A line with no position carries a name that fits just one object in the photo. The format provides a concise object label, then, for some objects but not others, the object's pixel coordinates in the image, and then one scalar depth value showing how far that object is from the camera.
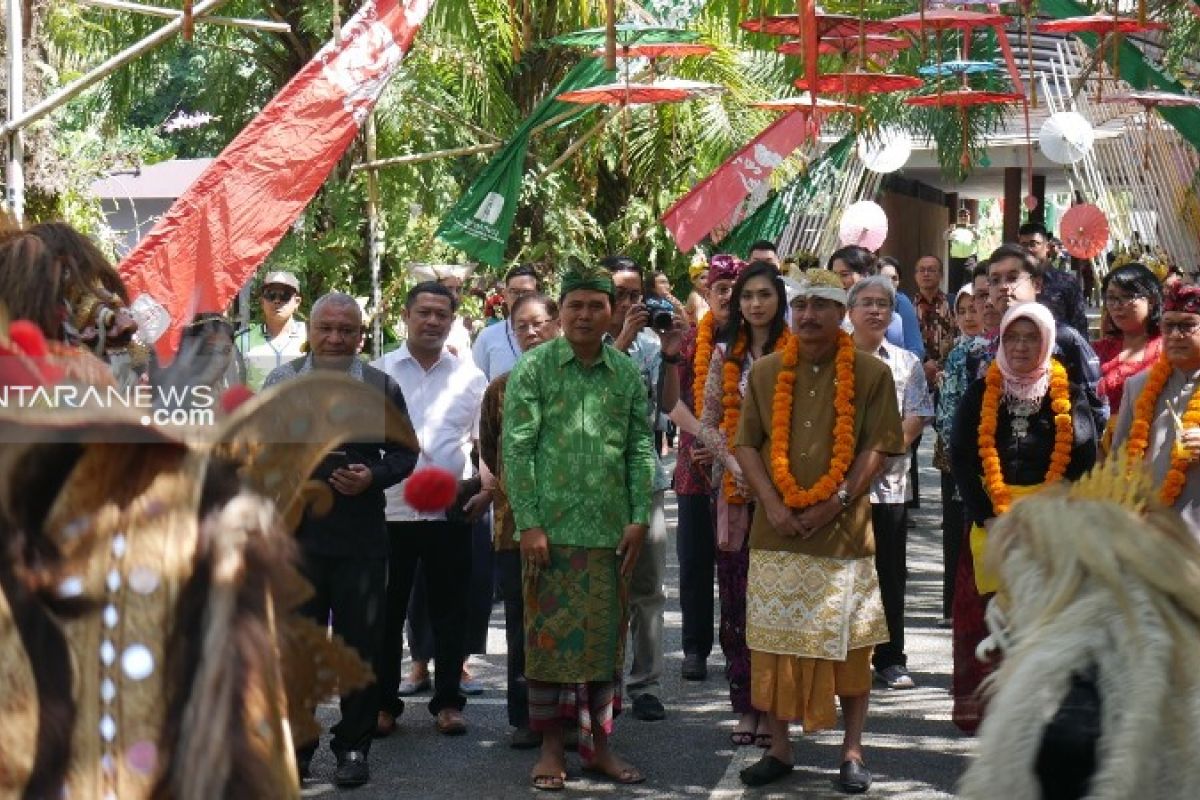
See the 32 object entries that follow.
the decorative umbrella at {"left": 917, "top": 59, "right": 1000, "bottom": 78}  11.44
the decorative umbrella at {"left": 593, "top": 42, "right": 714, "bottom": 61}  11.95
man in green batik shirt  6.45
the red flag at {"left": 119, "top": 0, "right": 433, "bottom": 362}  6.36
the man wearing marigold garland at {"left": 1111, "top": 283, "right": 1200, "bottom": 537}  6.19
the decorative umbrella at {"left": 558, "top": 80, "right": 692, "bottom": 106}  12.36
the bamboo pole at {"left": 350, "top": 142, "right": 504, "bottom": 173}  13.05
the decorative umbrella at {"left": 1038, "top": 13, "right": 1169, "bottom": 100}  8.97
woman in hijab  6.46
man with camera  7.50
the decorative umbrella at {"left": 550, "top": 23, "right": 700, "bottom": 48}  11.93
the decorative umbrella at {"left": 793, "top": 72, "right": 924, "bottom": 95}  10.63
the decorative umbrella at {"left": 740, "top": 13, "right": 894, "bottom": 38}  9.23
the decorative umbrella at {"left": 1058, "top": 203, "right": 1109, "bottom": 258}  16.41
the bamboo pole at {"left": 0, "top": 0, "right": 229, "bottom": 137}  8.95
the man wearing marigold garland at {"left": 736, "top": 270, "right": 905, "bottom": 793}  6.36
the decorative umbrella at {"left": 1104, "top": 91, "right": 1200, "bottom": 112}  10.50
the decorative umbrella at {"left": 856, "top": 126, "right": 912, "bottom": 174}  17.86
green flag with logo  12.98
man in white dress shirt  7.24
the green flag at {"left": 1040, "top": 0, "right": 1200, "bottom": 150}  11.00
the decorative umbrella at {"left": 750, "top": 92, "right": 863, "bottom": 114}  12.49
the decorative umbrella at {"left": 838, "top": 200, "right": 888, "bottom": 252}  16.78
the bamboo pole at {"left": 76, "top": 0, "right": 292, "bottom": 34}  9.55
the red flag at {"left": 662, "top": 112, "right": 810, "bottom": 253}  15.93
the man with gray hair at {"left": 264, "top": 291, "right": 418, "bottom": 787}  6.44
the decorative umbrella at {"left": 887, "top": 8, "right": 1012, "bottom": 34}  9.94
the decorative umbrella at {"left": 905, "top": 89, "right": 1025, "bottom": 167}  11.72
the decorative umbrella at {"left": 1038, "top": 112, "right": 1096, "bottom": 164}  15.42
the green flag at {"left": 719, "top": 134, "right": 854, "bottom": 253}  18.14
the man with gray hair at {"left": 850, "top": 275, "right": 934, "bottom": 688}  7.87
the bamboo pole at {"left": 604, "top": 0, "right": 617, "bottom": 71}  5.28
